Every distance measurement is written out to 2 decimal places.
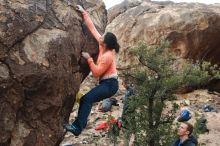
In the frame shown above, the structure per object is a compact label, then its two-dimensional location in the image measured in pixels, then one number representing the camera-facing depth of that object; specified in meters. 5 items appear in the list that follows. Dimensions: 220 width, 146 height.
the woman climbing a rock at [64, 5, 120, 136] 6.46
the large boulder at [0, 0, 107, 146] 5.80
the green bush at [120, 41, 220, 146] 10.66
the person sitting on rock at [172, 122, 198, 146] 7.02
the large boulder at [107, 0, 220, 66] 17.83
